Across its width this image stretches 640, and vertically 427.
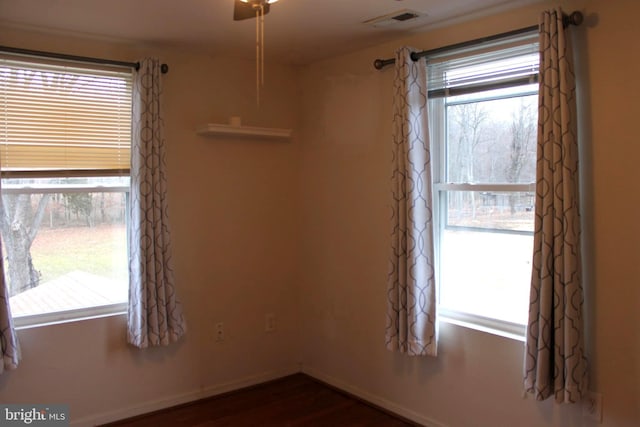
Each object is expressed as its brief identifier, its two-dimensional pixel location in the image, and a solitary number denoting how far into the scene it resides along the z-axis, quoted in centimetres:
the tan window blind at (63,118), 297
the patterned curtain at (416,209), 300
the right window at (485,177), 273
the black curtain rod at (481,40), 240
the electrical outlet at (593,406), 244
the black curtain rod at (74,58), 292
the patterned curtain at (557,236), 238
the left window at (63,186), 301
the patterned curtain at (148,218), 319
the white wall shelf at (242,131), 348
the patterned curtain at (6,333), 280
